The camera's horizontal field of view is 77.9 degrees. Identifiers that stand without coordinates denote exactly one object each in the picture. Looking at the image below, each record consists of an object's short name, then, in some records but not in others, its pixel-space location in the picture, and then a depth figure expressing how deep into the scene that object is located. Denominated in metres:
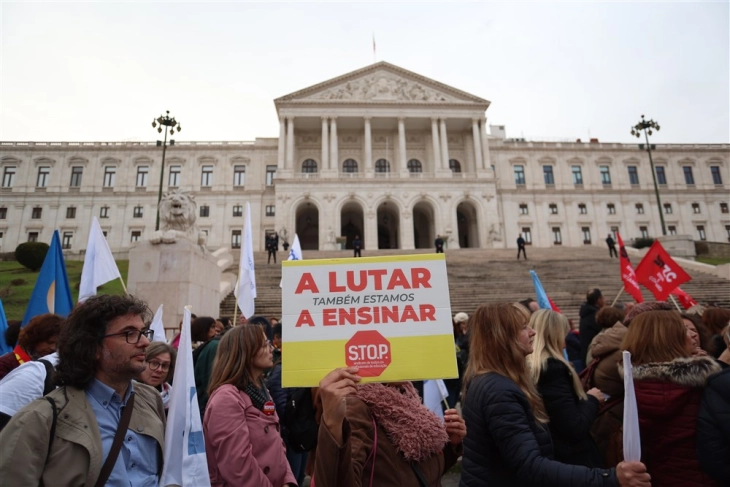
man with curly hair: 2.02
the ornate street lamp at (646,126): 29.44
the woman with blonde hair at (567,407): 3.11
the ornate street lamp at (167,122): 26.70
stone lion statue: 10.58
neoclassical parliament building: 41.50
